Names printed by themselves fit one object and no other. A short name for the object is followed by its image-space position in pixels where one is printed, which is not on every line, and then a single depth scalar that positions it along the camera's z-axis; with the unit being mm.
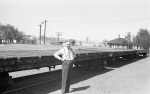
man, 5406
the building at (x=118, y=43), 58359
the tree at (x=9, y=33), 63303
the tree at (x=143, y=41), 48312
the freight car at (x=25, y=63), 4583
